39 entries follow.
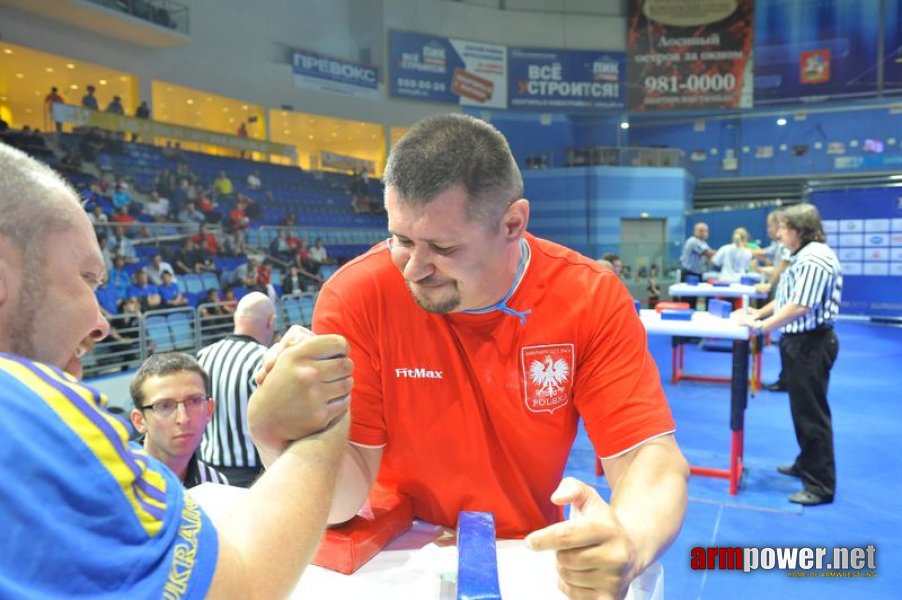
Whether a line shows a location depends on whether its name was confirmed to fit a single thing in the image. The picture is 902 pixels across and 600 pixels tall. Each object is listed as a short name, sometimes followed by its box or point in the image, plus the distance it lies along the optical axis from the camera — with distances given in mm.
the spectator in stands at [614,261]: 9947
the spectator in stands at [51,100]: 11044
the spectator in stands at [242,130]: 16367
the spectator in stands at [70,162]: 9789
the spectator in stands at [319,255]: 12440
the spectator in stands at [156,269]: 8086
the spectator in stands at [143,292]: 7612
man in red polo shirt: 1264
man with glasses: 2396
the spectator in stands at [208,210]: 11688
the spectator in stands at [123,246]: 8070
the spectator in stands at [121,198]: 10133
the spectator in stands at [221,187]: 12813
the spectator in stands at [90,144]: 10430
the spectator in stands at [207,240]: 9910
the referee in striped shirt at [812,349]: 3729
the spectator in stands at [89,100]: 12141
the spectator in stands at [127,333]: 5984
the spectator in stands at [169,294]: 7910
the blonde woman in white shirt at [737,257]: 8844
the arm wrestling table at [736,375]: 3887
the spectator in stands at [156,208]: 10880
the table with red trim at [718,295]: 6520
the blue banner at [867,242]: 10250
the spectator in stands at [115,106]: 12430
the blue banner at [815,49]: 17438
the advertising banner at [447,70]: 18219
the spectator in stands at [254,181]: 14056
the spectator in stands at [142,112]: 12609
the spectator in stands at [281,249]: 11688
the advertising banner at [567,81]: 19438
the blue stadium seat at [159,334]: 6584
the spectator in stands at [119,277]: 7594
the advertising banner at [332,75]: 16609
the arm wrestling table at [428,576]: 989
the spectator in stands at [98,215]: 8805
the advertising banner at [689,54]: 18516
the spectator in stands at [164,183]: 11341
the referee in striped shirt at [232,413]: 3070
